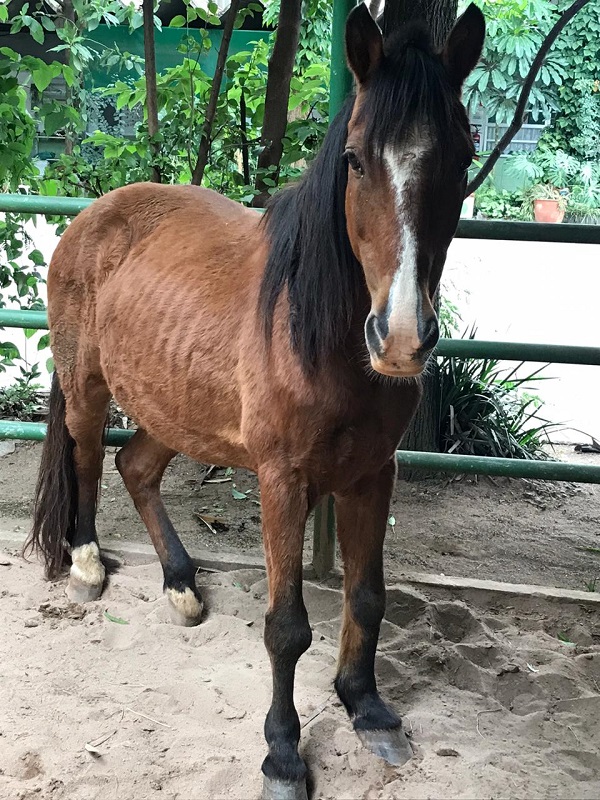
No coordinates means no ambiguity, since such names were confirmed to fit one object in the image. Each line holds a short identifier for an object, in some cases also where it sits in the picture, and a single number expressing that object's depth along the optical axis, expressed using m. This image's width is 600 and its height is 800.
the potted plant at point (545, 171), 16.53
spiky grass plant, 4.61
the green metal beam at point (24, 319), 3.26
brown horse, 1.61
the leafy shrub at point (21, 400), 4.91
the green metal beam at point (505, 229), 2.68
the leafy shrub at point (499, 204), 16.55
